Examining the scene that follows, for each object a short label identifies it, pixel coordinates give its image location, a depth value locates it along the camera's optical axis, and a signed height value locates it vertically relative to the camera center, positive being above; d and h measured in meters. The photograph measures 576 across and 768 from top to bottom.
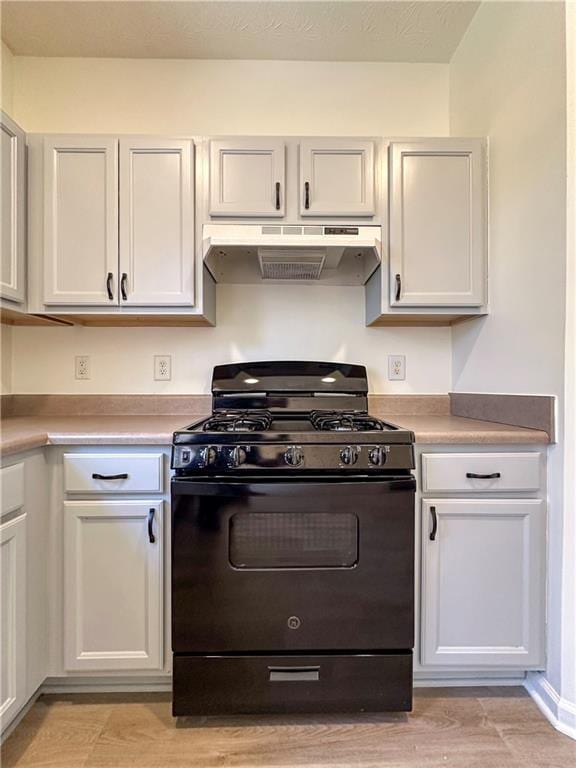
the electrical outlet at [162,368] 2.01 +0.06
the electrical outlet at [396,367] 2.05 +0.08
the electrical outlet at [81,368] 2.00 +0.06
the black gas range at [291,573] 1.28 -0.60
